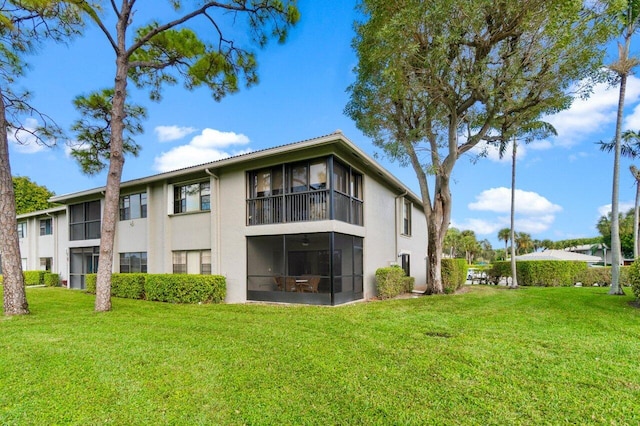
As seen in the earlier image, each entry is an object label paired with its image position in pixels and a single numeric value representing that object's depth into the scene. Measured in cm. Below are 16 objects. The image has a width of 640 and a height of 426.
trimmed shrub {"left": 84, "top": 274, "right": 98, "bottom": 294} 1584
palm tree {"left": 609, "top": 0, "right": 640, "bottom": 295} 1142
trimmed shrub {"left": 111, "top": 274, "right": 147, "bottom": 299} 1348
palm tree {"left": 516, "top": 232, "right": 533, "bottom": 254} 6059
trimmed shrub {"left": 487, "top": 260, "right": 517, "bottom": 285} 2022
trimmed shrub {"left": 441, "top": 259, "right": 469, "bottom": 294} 1391
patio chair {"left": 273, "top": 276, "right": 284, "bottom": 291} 1224
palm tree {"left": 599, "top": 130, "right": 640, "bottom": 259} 2072
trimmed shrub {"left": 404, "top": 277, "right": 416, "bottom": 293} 1422
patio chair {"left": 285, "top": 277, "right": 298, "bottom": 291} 1201
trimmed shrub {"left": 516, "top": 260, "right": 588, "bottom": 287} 1855
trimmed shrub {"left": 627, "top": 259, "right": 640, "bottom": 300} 904
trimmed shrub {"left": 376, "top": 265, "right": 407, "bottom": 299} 1260
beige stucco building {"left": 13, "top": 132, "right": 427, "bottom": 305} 1116
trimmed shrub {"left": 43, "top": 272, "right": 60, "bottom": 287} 2033
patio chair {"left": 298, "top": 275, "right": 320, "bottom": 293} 1190
